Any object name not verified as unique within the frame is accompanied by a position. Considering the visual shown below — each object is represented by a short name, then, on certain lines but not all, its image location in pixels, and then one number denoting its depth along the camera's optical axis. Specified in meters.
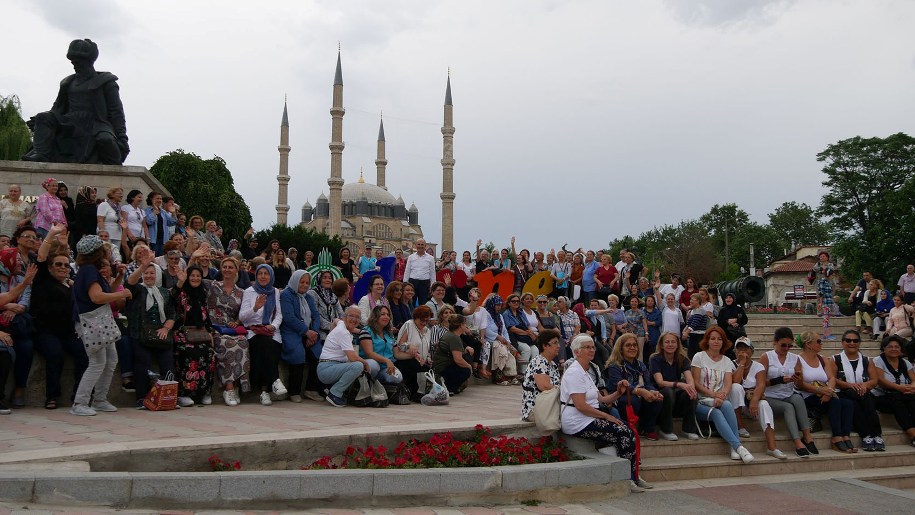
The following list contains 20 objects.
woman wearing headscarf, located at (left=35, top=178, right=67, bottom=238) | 10.55
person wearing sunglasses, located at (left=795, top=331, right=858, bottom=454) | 8.29
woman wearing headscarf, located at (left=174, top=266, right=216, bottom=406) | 7.89
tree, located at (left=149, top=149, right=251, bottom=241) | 44.22
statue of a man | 13.10
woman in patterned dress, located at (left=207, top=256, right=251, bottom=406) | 8.14
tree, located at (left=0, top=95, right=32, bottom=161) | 29.59
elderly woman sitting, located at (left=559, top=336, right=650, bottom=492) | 6.61
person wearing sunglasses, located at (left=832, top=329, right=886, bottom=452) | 8.38
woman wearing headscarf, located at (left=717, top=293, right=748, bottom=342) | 12.67
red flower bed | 5.89
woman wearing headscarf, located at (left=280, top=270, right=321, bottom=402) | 8.61
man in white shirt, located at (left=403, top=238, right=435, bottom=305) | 12.80
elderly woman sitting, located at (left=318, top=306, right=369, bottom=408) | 8.34
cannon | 15.45
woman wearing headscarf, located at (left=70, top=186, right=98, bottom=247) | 11.11
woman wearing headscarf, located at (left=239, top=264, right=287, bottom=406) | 8.38
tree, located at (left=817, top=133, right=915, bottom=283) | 46.31
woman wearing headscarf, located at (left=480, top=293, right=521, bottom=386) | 11.18
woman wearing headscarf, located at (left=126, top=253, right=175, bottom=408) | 7.58
